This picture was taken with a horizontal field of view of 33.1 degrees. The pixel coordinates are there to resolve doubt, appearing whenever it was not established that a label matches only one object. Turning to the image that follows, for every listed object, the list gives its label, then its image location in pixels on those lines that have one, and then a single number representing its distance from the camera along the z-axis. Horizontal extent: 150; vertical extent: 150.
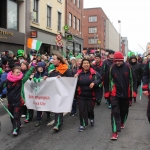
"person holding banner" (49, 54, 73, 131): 6.02
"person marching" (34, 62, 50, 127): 6.52
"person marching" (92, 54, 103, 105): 9.63
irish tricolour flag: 14.67
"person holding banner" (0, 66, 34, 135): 5.68
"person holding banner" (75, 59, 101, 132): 5.93
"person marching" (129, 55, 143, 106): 9.84
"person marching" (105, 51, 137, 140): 5.42
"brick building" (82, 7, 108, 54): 60.97
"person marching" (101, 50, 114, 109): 8.67
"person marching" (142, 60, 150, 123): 5.28
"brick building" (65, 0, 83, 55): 28.32
